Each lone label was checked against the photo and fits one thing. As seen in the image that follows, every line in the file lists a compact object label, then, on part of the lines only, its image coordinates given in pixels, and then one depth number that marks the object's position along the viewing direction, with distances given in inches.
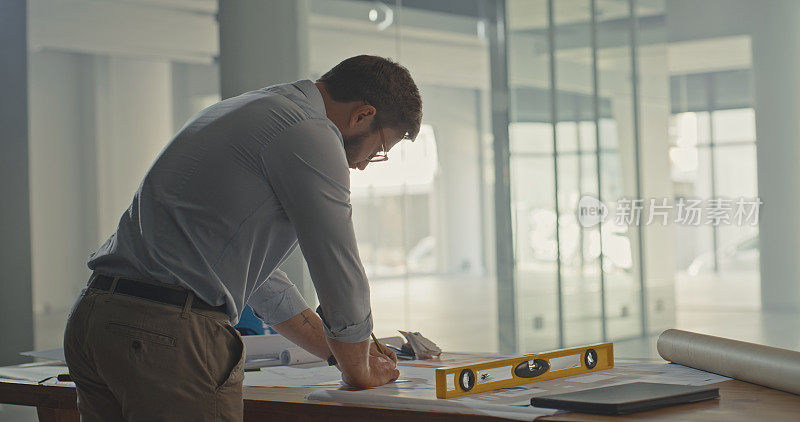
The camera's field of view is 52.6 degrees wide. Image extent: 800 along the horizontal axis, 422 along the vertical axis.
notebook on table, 50.9
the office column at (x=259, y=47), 176.2
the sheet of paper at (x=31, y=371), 76.0
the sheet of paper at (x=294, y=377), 69.8
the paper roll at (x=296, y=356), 80.7
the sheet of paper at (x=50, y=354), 84.7
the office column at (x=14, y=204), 201.2
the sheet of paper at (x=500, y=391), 53.9
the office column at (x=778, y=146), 226.2
